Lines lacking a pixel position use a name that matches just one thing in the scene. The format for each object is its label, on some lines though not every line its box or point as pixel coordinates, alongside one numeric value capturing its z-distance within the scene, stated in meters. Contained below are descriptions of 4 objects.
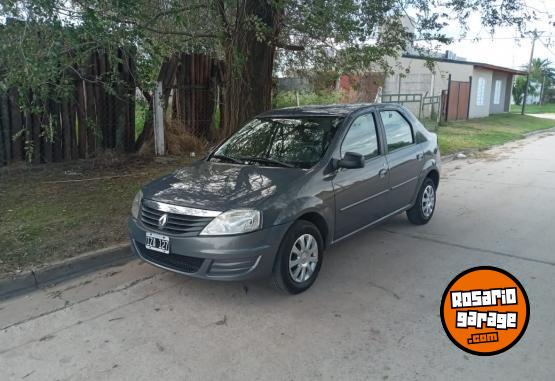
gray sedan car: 3.74
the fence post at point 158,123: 9.49
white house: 22.02
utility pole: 31.68
